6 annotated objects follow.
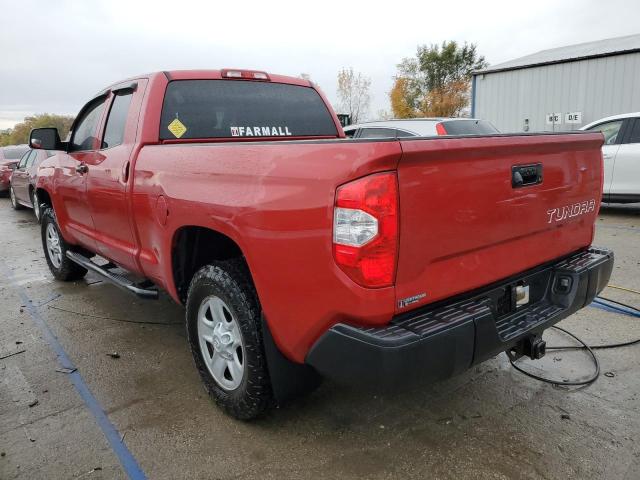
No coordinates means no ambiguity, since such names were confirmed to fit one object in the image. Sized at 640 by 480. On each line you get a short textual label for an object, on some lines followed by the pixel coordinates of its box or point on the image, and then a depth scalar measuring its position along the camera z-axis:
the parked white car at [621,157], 8.48
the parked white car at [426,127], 8.29
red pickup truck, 1.89
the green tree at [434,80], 40.69
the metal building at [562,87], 15.07
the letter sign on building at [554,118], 16.53
